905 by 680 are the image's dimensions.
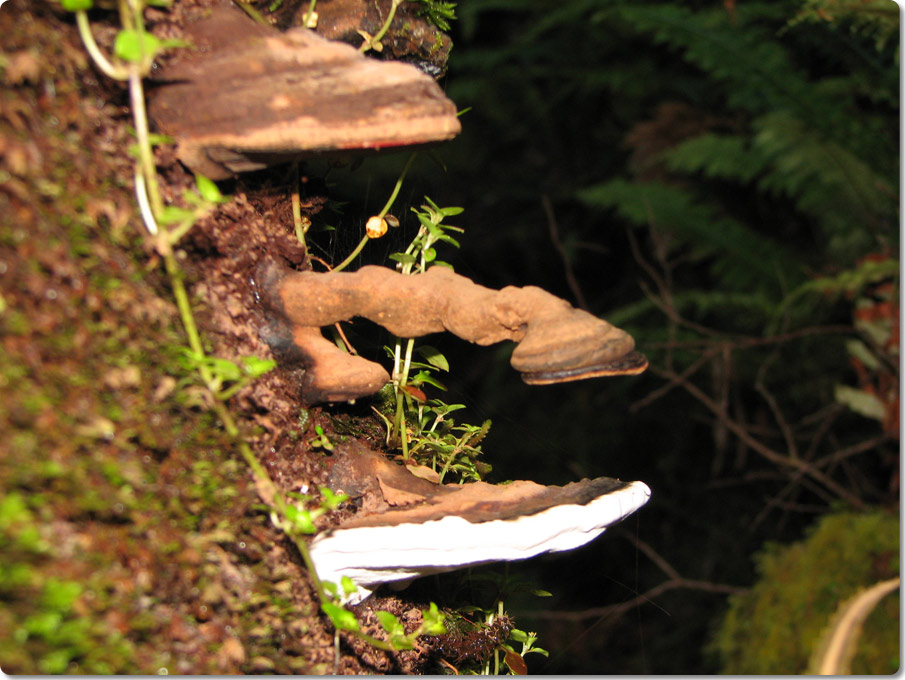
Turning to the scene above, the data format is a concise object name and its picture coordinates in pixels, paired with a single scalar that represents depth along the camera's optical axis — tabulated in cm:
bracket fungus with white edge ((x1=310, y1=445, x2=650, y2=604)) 60
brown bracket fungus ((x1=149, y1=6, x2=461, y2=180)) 54
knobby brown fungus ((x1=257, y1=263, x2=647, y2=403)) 66
